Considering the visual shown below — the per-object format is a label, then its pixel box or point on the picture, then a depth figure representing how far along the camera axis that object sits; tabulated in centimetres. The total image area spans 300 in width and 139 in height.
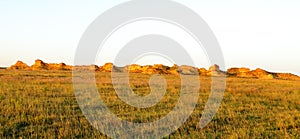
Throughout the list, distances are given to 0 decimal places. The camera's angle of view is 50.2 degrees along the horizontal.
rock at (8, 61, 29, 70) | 10400
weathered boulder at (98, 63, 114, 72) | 9966
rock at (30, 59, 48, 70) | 10402
